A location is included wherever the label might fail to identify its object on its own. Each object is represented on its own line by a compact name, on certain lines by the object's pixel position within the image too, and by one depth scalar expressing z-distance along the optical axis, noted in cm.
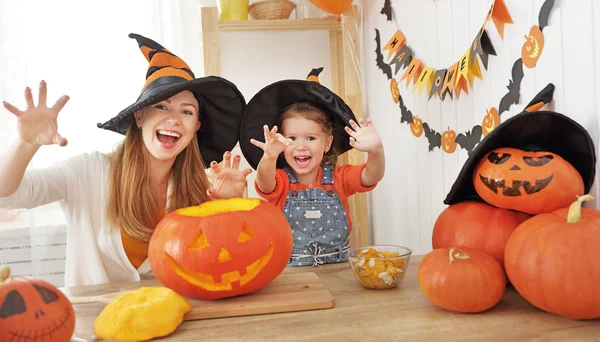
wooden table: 74
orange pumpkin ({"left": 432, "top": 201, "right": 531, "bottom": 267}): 96
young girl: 149
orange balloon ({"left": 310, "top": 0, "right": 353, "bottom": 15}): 212
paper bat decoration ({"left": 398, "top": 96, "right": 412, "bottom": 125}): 179
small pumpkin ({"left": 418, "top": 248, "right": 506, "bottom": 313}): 82
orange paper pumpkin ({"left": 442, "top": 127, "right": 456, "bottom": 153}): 147
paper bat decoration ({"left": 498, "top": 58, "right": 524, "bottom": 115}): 114
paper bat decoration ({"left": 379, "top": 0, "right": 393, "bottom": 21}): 195
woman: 132
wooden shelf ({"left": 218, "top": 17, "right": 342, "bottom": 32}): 219
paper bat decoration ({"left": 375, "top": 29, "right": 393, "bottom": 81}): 199
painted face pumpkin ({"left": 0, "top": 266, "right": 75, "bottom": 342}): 63
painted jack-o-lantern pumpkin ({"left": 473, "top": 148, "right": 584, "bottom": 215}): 88
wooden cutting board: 89
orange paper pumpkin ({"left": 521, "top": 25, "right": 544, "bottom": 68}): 106
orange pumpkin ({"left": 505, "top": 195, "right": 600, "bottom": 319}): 74
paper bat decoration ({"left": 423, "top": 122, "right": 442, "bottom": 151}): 157
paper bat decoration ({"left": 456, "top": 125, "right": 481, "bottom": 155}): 133
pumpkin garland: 104
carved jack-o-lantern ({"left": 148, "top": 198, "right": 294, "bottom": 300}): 92
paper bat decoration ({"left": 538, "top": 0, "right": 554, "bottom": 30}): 102
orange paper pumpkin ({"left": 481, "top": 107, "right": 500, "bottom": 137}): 124
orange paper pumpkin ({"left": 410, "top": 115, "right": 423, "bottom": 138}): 170
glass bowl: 98
